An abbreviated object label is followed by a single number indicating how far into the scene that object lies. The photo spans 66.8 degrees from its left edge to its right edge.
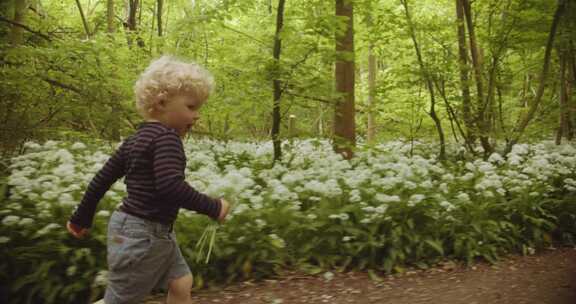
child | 2.20
